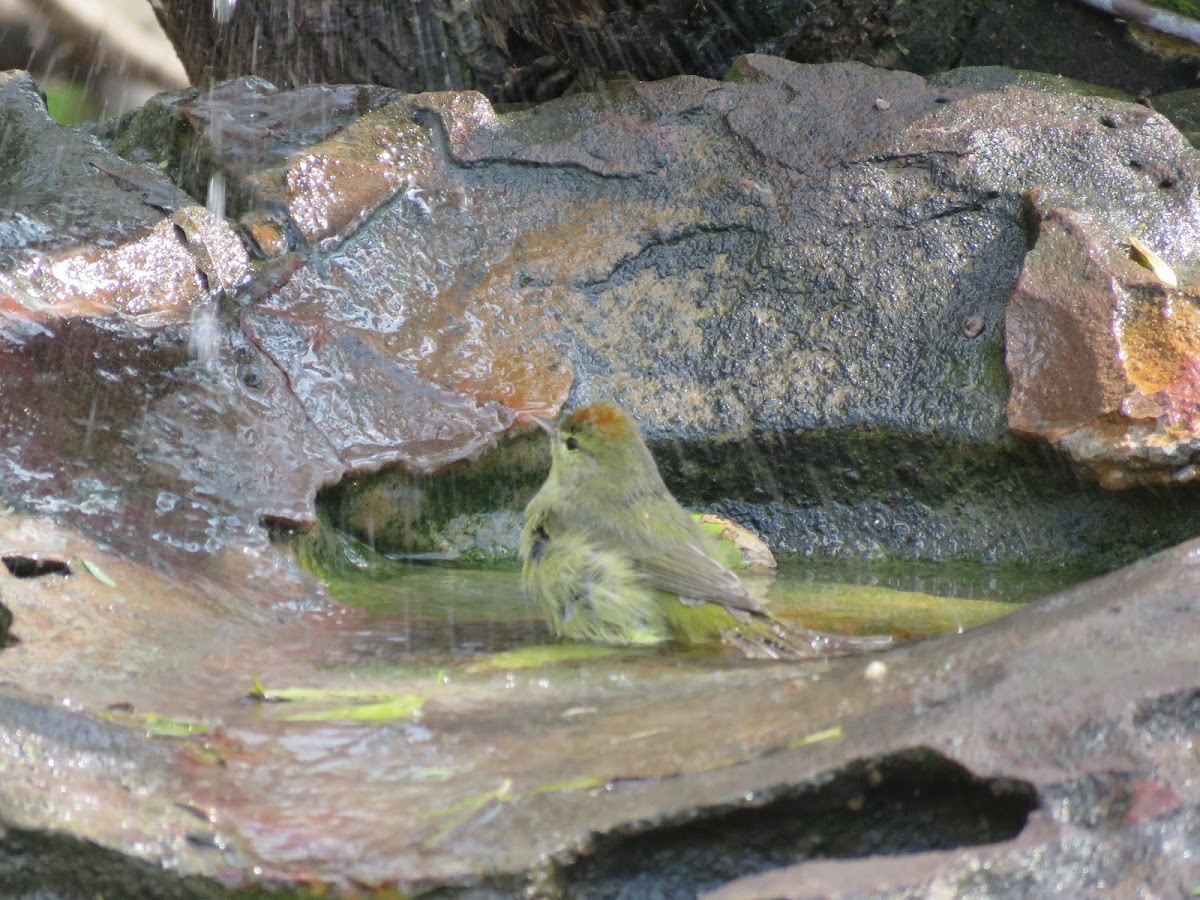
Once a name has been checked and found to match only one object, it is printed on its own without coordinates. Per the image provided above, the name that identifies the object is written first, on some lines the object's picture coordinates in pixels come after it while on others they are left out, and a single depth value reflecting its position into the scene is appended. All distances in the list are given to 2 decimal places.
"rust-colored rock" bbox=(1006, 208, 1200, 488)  9.62
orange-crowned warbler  8.20
